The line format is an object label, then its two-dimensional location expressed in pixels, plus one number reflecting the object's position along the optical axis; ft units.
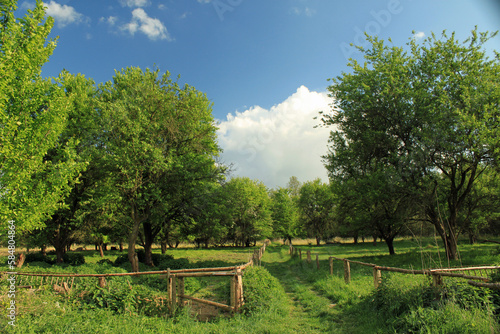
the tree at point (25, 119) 26.73
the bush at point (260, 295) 28.32
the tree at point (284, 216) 205.16
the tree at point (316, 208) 193.77
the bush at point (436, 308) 17.09
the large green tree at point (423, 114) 50.11
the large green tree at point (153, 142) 52.03
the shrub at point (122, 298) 26.91
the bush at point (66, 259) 77.69
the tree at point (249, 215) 179.83
